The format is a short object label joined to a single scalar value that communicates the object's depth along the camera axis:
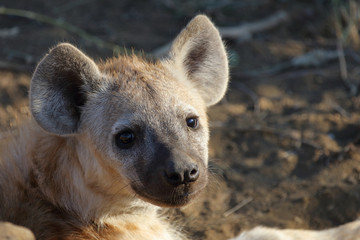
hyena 4.34
